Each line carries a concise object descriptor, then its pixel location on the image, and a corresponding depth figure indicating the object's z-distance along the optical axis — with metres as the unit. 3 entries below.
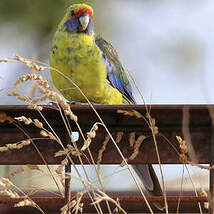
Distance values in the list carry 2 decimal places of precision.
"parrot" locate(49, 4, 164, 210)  8.06
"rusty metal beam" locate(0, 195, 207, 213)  6.09
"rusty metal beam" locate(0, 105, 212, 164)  5.00
